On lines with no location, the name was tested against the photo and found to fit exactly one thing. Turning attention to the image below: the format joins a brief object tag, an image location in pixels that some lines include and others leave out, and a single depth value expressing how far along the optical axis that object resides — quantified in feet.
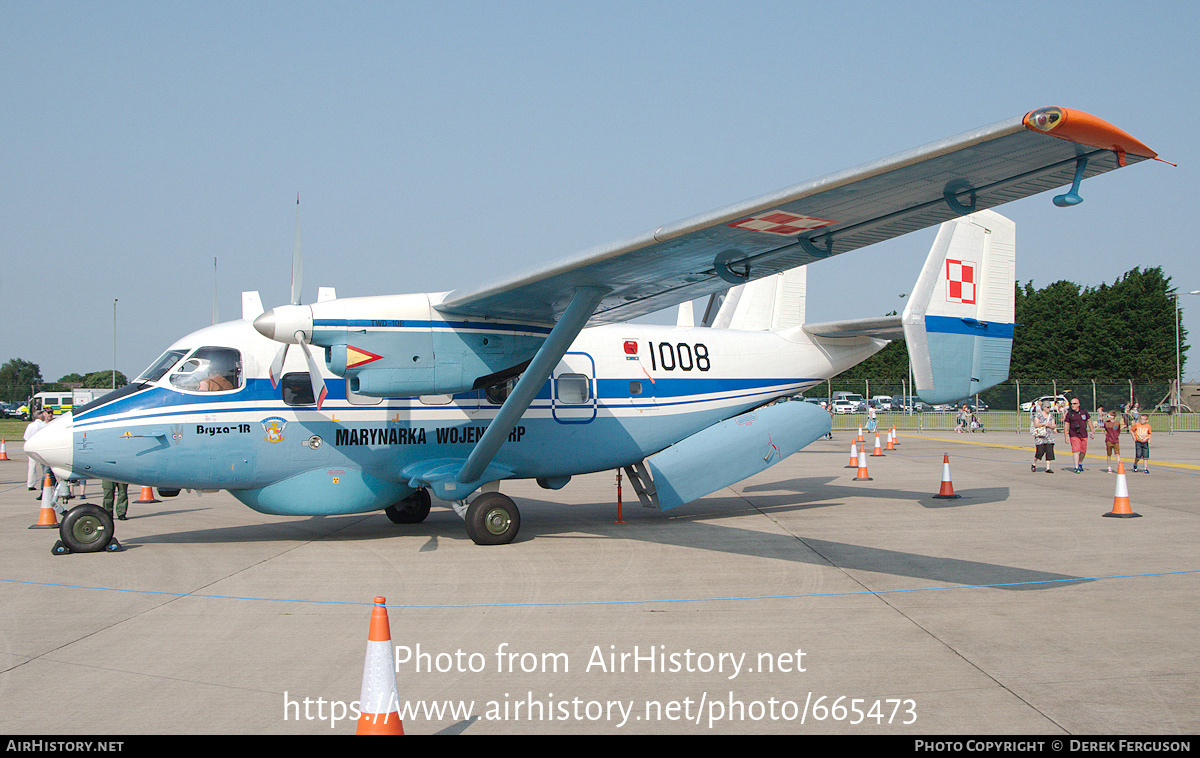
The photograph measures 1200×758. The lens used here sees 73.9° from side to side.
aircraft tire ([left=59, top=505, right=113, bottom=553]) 32.22
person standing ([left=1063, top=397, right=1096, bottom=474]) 61.36
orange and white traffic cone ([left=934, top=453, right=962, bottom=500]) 46.68
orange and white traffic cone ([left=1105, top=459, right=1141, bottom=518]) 39.06
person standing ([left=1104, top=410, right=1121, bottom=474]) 61.72
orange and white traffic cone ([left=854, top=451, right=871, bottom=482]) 58.71
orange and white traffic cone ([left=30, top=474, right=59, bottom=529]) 40.06
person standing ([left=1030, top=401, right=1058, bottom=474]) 62.18
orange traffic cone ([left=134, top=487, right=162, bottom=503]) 53.47
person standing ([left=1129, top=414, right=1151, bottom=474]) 59.88
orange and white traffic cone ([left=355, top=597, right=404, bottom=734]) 12.64
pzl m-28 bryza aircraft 27.25
